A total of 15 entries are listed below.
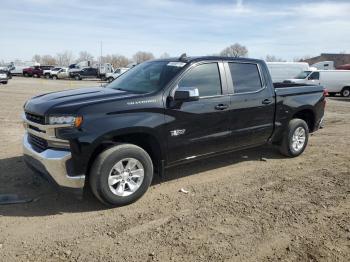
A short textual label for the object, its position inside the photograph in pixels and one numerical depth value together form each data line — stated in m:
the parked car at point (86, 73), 49.22
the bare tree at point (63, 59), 133.41
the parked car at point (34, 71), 54.39
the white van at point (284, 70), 31.48
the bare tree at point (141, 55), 115.63
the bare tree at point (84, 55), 129.07
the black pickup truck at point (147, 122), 4.60
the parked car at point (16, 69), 55.69
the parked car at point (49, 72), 52.58
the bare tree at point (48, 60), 127.45
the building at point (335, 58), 81.56
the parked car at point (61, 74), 51.84
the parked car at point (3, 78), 32.19
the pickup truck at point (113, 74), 43.68
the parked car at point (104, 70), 48.24
